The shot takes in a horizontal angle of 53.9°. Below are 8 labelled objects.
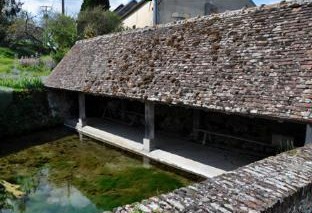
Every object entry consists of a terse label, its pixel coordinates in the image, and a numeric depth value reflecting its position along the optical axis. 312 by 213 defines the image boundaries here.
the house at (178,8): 24.25
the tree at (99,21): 29.56
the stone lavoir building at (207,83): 7.76
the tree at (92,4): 33.38
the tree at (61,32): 27.94
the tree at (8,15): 38.06
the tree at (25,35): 37.81
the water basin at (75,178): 8.19
